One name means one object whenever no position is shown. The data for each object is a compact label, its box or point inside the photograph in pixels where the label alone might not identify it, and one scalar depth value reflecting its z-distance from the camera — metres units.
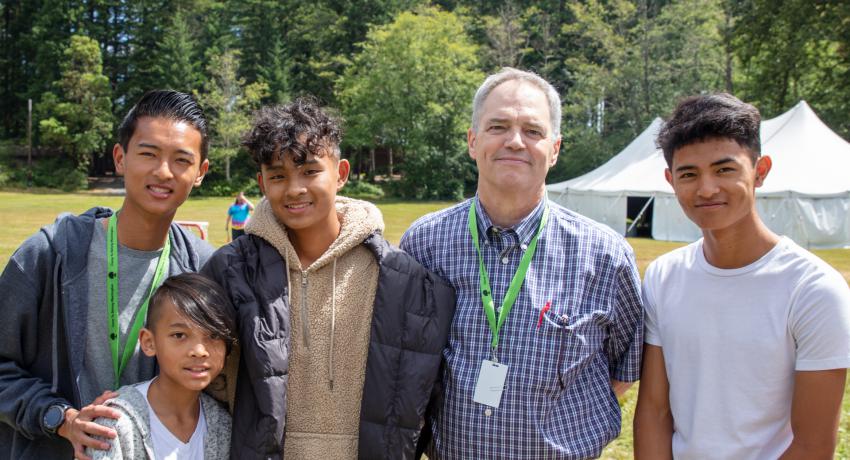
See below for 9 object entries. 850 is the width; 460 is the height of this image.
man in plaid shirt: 2.31
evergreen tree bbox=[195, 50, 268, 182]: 39.84
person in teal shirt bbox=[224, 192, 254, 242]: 14.74
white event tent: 16.77
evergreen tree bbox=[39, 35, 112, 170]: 39.94
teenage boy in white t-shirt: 2.08
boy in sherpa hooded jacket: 2.22
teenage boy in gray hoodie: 2.15
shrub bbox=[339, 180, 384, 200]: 38.75
